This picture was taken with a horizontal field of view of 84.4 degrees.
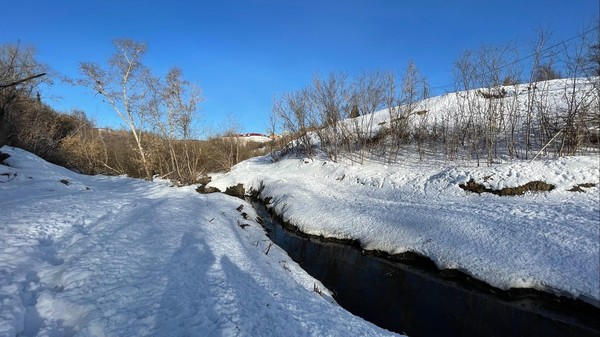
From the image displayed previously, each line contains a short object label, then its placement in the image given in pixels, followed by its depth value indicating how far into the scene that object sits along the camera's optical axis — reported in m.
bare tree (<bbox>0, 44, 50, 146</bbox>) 14.52
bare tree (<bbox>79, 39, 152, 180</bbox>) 22.94
